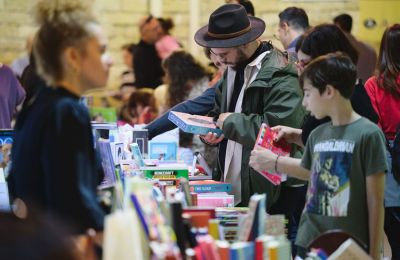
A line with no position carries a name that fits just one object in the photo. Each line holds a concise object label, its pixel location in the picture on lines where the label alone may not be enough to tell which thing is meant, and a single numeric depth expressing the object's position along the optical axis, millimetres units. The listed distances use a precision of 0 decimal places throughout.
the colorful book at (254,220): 4478
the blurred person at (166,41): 16034
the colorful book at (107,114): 13583
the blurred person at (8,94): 10028
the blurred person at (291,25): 10877
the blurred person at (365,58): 12611
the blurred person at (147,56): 16123
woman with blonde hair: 3961
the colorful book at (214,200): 6638
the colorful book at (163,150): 8623
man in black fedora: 7270
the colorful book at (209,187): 7021
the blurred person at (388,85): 8355
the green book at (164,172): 7123
